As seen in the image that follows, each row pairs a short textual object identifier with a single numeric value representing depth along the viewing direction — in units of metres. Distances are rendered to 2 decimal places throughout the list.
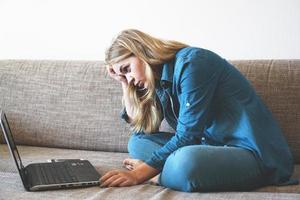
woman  1.34
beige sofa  1.71
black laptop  1.36
